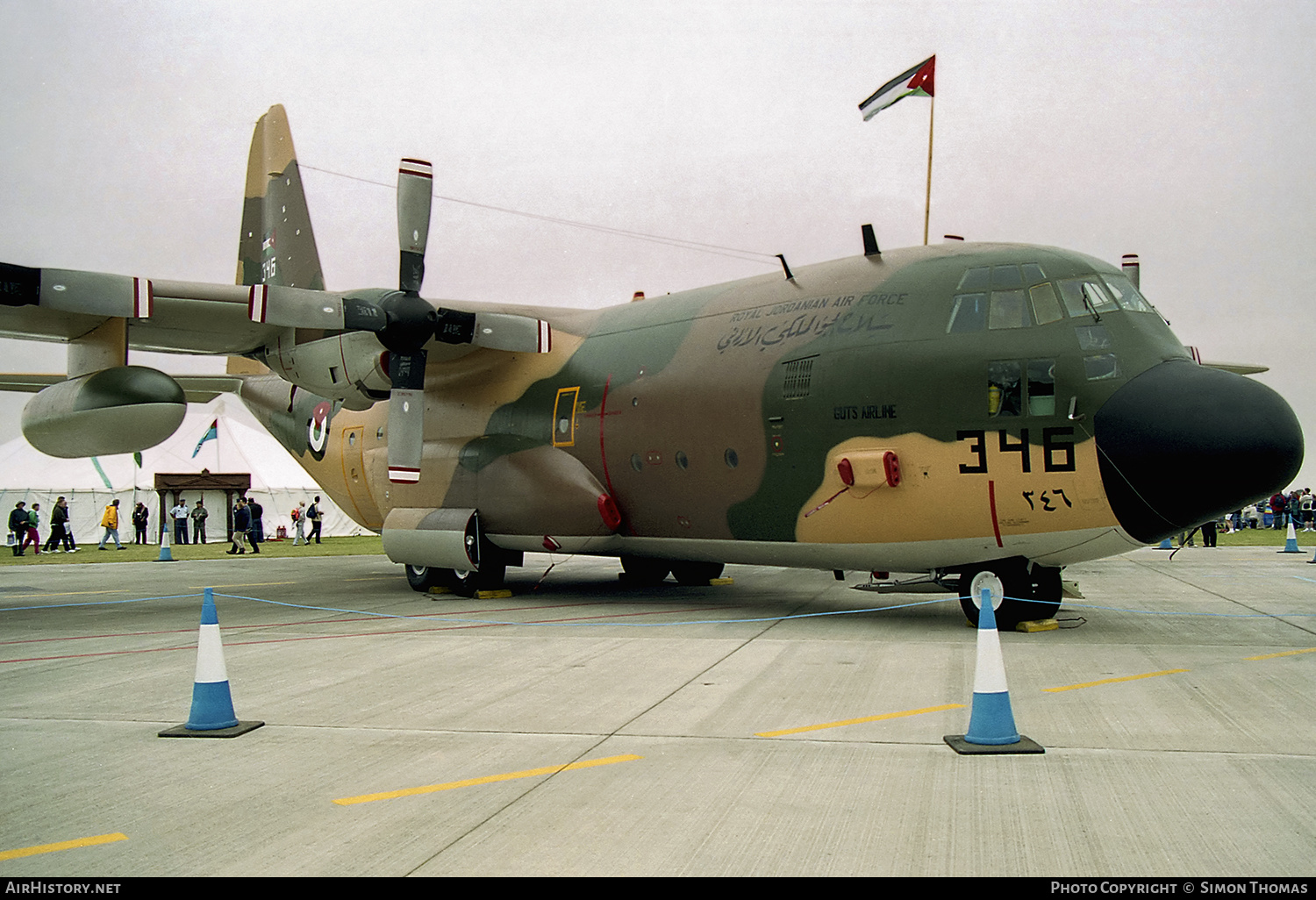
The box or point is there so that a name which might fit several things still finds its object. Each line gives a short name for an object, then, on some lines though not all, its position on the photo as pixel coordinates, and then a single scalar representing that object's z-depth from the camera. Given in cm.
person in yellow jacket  3122
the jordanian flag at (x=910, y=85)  1350
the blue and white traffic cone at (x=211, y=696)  590
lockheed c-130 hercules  899
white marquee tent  3366
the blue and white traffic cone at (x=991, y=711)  523
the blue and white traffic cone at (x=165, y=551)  2491
